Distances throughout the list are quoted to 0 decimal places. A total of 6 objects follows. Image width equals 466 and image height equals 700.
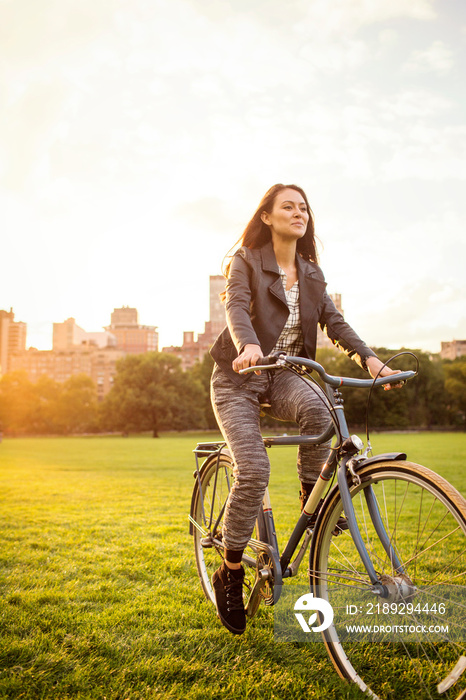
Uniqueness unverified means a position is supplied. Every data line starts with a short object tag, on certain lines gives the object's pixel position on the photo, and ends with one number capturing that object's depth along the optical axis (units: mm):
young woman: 2977
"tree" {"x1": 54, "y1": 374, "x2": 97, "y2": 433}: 87812
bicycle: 2217
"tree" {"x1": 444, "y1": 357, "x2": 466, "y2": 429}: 74750
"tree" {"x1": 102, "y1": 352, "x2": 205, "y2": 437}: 67062
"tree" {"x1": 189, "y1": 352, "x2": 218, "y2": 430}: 76606
